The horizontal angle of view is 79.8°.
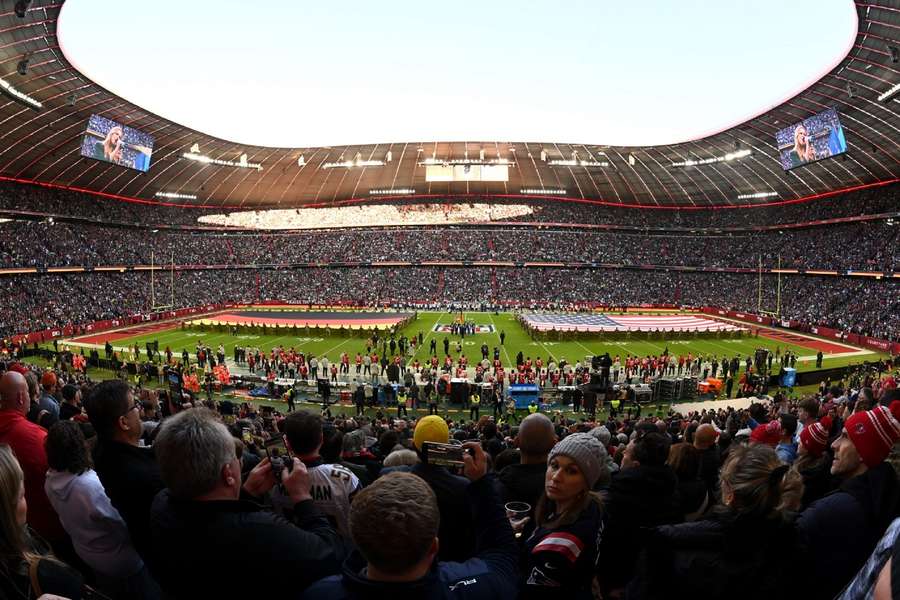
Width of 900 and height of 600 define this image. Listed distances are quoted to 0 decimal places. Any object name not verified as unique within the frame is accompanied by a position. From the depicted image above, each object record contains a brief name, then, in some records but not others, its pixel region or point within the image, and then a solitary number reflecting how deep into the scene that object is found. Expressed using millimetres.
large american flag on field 41469
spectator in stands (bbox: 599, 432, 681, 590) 3539
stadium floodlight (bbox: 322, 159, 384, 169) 65238
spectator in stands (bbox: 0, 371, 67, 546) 3963
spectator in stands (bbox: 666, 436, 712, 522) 4438
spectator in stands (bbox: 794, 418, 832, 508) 4707
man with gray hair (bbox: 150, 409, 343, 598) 2328
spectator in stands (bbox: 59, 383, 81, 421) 8320
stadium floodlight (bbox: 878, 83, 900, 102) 32388
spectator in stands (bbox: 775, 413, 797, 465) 6699
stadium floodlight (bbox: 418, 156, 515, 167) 68375
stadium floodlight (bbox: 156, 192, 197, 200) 72219
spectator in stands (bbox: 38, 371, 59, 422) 8039
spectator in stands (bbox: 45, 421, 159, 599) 3479
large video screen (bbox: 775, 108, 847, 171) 41000
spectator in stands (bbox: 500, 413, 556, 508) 4367
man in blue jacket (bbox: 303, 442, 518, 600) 1880
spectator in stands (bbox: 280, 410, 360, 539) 3314
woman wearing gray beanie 2691
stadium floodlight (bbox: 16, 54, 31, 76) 30656
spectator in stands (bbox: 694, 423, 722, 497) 6211
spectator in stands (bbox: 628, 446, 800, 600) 2598
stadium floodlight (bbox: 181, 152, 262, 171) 56316
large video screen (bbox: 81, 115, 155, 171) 44344
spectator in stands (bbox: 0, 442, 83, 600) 2268
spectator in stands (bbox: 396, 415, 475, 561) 2896
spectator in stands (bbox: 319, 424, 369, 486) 5141
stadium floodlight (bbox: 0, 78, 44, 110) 33781
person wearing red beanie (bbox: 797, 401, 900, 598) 2969
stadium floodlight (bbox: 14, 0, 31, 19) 23672
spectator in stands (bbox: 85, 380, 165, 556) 3576
